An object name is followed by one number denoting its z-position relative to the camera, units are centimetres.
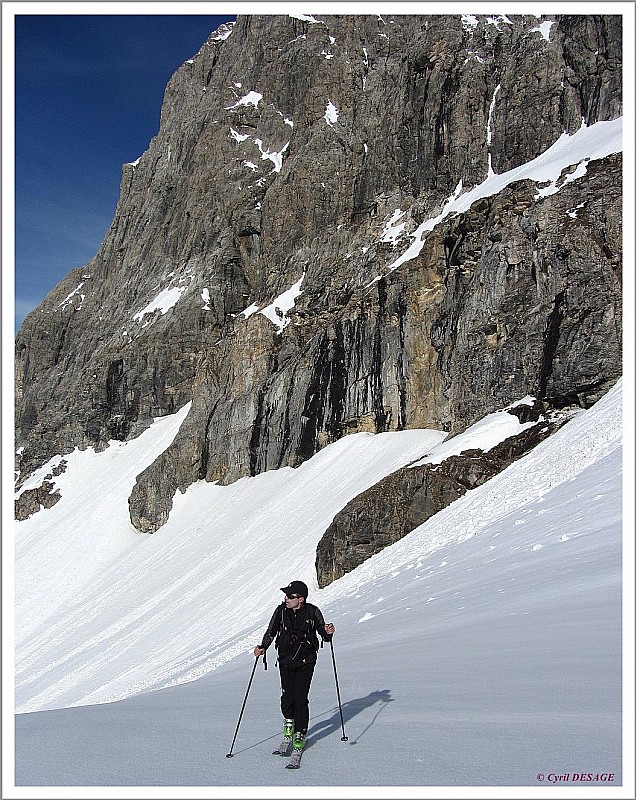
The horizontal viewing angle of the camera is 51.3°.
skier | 532
